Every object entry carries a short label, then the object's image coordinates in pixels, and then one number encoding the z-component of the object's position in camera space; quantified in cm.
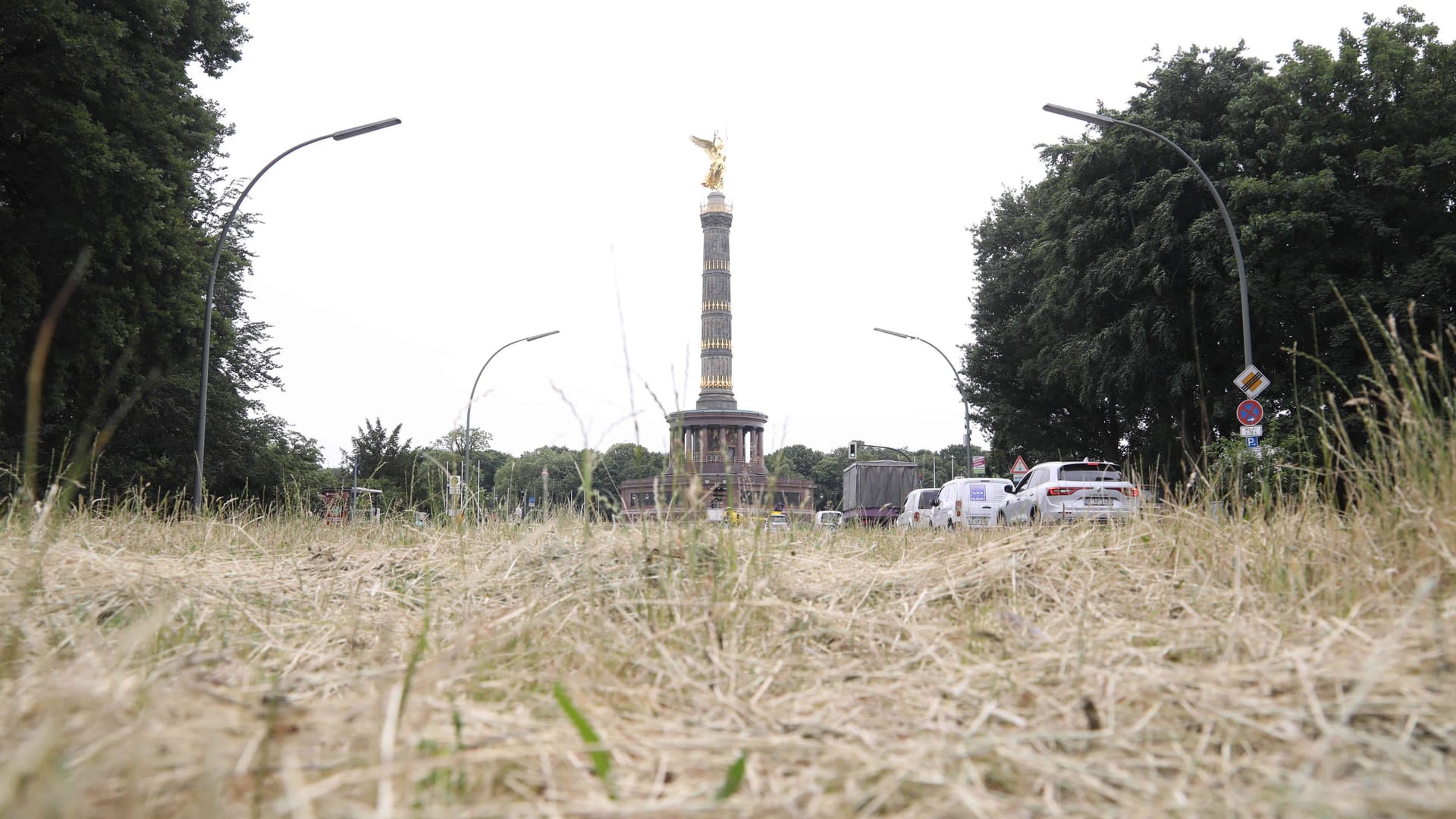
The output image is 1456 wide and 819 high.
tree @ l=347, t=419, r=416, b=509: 1967
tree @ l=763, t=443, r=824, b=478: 10315
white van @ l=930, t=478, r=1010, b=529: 2267
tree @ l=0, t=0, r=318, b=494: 1483
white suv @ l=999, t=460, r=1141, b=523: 1691
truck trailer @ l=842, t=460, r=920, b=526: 3675
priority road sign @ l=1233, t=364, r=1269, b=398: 1680
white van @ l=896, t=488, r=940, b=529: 2770
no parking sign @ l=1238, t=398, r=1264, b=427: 1680
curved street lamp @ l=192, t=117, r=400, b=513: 1592
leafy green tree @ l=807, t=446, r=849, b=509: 11119
